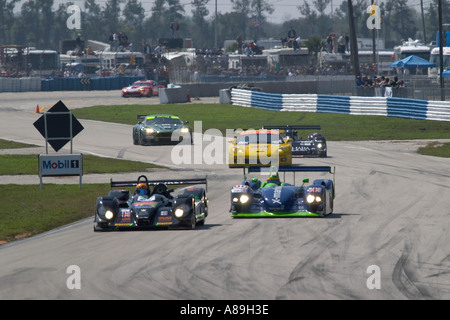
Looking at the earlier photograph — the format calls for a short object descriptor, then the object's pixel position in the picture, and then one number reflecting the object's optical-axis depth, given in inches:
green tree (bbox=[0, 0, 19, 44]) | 6525.6
